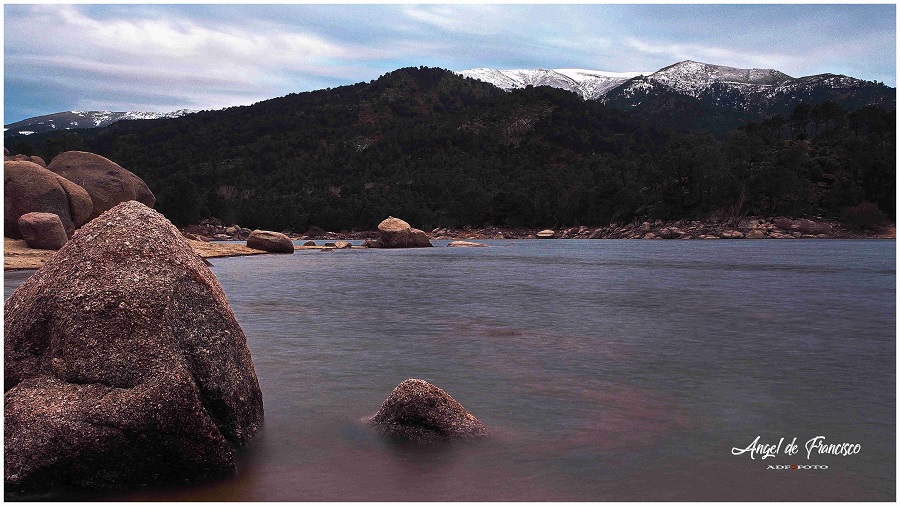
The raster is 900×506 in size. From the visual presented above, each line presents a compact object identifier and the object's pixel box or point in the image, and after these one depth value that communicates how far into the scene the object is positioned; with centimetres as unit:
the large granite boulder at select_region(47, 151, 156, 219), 3231
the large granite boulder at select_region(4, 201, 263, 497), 486
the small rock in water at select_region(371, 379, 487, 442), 642
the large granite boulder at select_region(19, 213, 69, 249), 2527
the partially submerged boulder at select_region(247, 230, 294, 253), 4775
